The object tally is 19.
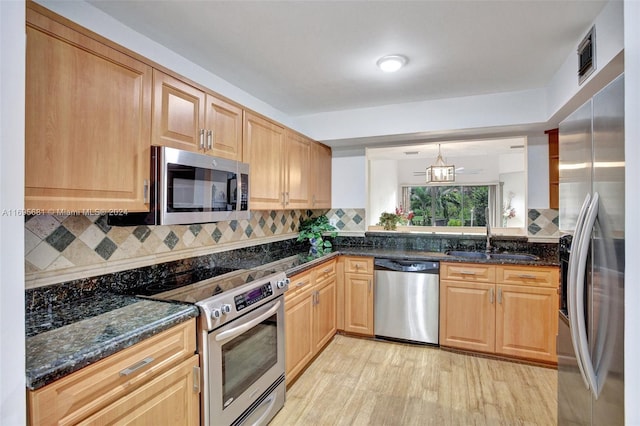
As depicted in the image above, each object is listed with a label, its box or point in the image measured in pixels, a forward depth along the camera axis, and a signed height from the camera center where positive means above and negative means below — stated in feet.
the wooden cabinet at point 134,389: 3.23 -2.09
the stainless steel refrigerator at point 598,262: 3.31 -0.54
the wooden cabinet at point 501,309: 8.96 -2.83
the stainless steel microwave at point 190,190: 5.33 +0.42
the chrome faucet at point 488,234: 10.73 -0.70
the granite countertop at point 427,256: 9.10 -1.37
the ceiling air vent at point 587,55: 5.81 +3.01
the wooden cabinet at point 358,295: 10.80 -2.81
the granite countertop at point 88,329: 3.22 -1.48
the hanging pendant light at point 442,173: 12.33 +1.55
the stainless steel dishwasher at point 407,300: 10.09 -2.82
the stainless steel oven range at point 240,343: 5.05 -2.37
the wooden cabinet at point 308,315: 7.85 -2.87
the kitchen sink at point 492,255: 10.19 -1.39
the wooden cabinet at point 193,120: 5.53 +1.82
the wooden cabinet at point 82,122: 3.91 +1.26
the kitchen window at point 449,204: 16.19 +0.48
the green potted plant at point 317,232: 11.47 -0.74
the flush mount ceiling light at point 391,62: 7.22 +3.49
